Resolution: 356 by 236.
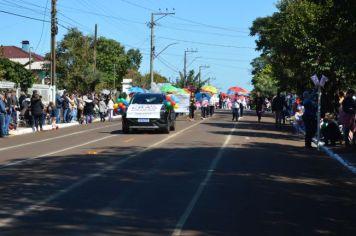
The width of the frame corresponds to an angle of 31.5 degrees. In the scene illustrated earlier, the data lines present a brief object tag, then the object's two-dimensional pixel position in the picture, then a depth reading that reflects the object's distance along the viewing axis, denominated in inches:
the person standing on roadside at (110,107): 1567.9
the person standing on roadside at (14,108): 1032.4
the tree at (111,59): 4158.5
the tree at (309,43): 606.9
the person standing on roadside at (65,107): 1358.3
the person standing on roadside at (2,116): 930.1
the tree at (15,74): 1501.0
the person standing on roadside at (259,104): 1545.3
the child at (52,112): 1187.9
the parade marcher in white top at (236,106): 1554.6
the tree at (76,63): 2354.8
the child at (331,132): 797.9
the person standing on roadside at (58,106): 1352.1
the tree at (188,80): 4023.1
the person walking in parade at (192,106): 1568.7
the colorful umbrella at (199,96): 1793.1
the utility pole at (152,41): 2444.1
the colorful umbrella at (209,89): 2401.1
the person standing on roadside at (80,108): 1417.3
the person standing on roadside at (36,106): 1074.1
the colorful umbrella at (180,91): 2034.9
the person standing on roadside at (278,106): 1269.7
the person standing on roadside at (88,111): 1424.7
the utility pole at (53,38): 1419.8
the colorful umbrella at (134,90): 2271.7
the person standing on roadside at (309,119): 788.0
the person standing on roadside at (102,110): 1528.1
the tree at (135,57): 5954.2
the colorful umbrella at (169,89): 2020.8
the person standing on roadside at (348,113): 757.3
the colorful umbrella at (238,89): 2319.8
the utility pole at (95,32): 2272.4
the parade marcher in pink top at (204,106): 1651.1
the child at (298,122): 1103.7
